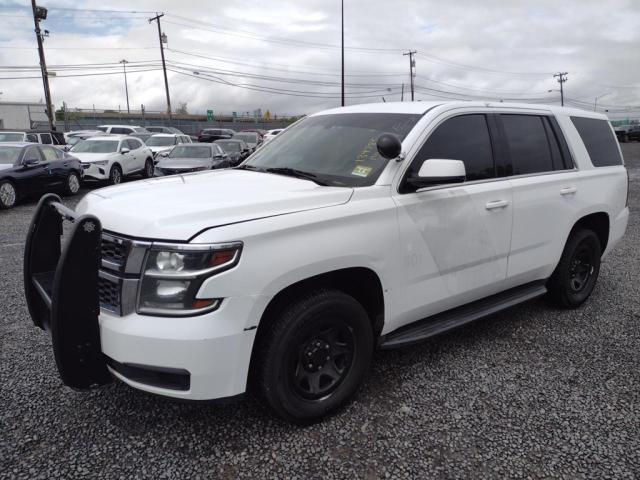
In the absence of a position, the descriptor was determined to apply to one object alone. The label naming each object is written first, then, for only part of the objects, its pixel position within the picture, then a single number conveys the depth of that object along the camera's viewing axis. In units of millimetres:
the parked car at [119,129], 30391
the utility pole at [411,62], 53694
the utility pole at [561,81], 86938
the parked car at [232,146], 19609
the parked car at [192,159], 14830
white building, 54812
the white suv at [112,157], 15180
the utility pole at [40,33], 28000
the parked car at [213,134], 36406
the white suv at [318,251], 2354
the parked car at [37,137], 20281
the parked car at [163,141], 21625
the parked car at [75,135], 25441
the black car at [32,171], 11281
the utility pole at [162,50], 49031
